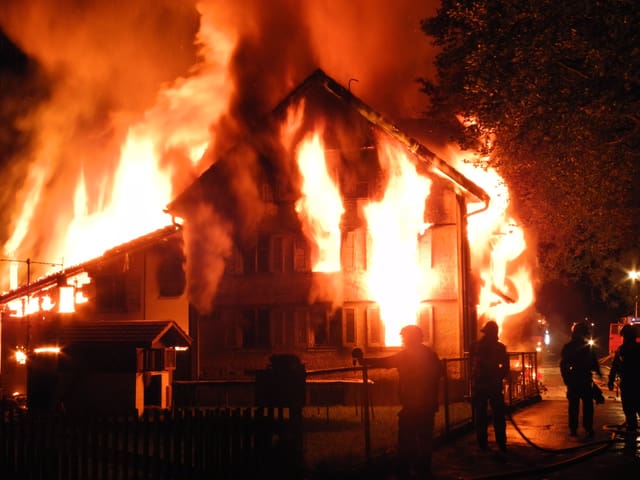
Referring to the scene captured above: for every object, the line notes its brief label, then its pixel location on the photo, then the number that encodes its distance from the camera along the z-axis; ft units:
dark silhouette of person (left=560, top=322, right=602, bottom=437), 45.16
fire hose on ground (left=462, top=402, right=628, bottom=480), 32.41
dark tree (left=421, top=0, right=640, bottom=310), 50.42
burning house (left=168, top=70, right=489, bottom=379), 73.97
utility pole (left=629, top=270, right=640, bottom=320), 126.41
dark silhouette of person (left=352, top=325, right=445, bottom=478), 32.40
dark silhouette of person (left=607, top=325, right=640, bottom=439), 42.60
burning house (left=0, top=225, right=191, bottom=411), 54.95
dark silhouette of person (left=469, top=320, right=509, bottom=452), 40.09
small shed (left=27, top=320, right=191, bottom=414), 54.13
